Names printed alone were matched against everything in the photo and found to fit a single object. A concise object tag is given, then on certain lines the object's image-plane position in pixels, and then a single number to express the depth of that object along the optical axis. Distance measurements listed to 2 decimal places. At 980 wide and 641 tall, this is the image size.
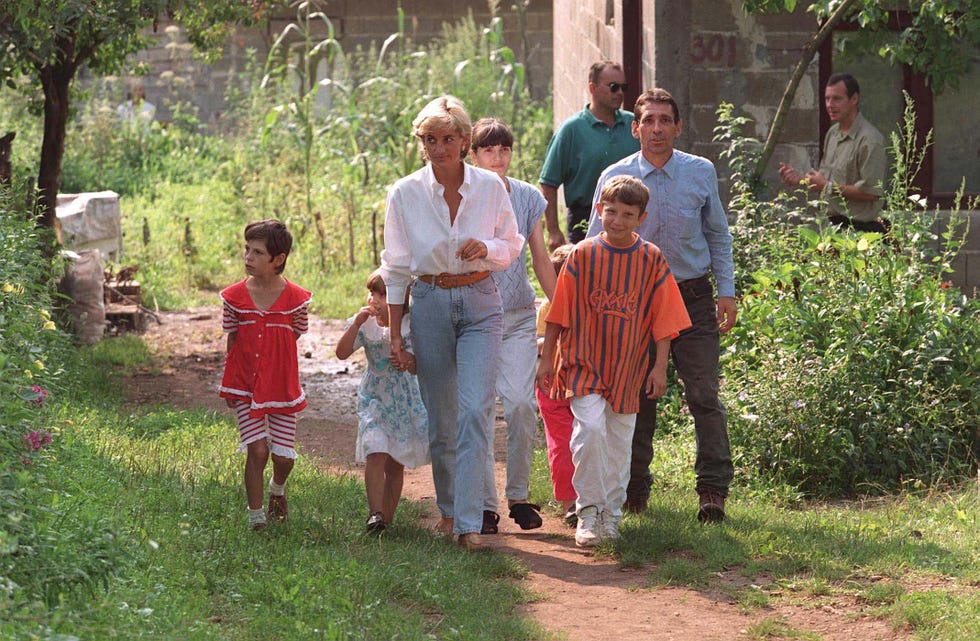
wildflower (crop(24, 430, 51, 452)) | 10.29
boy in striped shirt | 12.00
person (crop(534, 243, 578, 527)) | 13.21
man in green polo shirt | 15.96
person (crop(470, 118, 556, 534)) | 12.80
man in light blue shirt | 12.77
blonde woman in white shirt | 11.49
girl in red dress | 11.85
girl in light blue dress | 12.23
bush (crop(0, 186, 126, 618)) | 8.27
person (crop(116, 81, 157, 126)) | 37.34
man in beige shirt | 17.53
